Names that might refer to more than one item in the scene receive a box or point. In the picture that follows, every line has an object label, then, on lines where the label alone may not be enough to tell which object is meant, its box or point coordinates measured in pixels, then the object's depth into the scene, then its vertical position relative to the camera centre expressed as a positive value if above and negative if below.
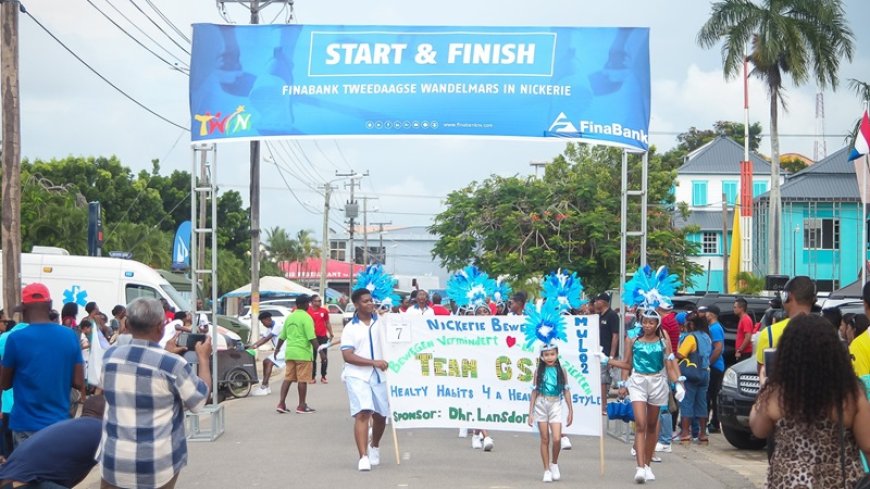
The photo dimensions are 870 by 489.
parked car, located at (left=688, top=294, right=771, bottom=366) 20.44 -0.50
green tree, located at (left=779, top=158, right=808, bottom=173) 83.06 +8.55
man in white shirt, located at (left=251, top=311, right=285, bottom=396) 22.17 -1.59
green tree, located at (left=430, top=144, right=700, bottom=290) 45.59 +2.09
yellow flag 50.97 +1.53
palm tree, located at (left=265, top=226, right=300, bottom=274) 115.88 +2.78
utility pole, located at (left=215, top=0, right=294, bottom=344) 32.12 +1.71
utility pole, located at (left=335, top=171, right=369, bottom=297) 79.50 +4.66
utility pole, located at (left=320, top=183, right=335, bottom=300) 63.34 +2.48
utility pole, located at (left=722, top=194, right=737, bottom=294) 52.98 +2.55
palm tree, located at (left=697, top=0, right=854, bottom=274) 38.41 +8.19
